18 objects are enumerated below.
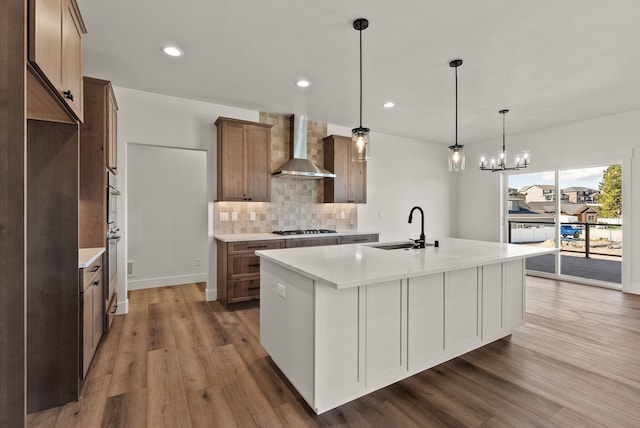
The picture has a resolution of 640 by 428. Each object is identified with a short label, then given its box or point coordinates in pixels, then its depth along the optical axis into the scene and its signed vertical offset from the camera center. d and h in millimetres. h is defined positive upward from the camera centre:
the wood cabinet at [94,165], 2768 +417
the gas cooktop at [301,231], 4379 -305
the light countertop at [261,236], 3831 -337
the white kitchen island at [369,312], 1791 -695
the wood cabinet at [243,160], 4008 +684
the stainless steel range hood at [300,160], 4341 +753
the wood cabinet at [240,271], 3746 -751
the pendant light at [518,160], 3836 +673
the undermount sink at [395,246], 3057 -349
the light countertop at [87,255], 2029 -343
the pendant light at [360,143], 2471 +557
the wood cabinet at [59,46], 1247 +810
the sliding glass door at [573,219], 4895 -127
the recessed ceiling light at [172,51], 2766 +1470
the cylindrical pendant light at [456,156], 2863 +516
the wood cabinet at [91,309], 2084 -756
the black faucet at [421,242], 2906 -301
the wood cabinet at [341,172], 4883 +639
